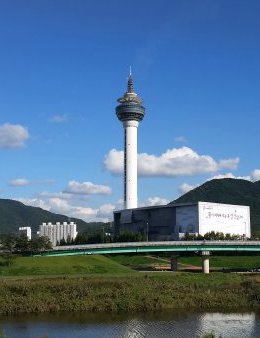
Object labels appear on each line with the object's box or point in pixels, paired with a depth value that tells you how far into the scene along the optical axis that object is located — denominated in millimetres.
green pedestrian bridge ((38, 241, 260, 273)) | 98938
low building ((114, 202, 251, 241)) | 171125
